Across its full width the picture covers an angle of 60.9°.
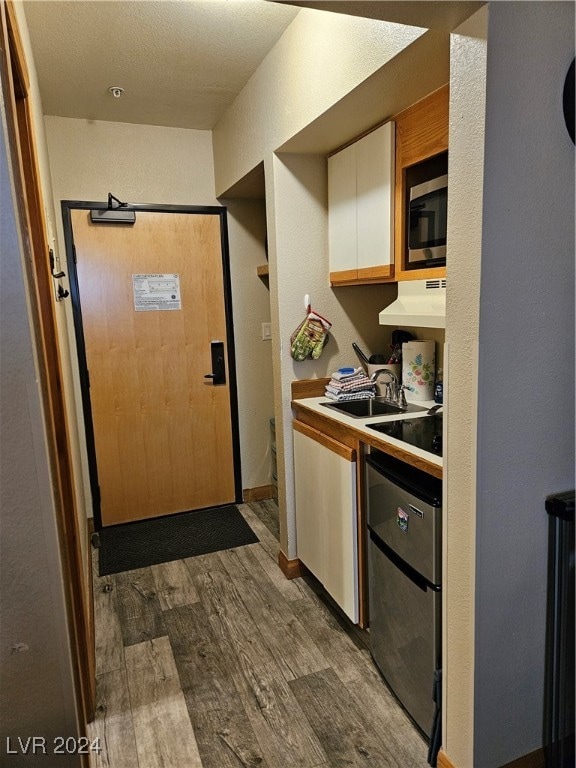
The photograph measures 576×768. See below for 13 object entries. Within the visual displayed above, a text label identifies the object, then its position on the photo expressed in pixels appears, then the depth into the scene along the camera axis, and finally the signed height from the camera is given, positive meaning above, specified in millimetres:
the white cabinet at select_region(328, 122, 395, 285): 1985 +411
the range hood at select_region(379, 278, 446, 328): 1790 -19
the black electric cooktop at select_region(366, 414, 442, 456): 1641 -479
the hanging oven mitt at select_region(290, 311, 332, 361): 2439 -159
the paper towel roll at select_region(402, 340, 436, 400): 2291 -310
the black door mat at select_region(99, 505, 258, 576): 2891 -1427
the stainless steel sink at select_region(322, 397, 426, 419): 2242 -493
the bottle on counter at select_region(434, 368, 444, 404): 2260 -410
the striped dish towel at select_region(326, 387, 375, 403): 2422 -454
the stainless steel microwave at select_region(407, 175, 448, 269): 1737 +280
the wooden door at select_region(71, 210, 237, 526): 3107 -306
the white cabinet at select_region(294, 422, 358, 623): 1986 -913
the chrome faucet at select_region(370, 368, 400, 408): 2348 -426
